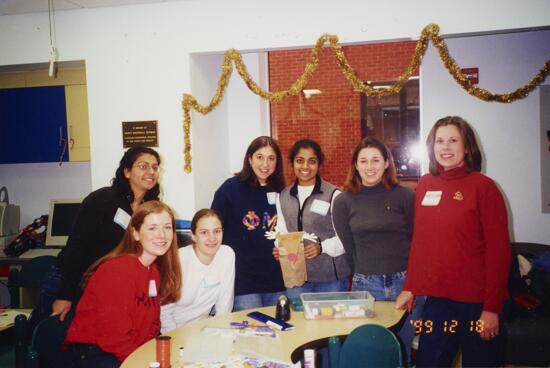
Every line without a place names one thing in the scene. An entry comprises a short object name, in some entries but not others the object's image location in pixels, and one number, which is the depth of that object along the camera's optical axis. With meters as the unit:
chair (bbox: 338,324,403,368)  1.98
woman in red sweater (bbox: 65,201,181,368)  2.10
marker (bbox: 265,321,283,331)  2.36
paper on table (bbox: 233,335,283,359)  2.04
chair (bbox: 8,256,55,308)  3.61
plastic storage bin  2.48
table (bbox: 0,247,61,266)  4.16
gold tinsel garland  3.49
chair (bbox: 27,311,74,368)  2.12
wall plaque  3.96
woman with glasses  2.65
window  8.37
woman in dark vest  2.93
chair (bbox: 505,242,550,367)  3.45
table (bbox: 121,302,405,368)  2.03
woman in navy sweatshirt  2.98
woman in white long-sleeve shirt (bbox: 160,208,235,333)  2.63
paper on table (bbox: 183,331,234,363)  1.96
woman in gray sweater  2.63
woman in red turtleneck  2.17
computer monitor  4.43
